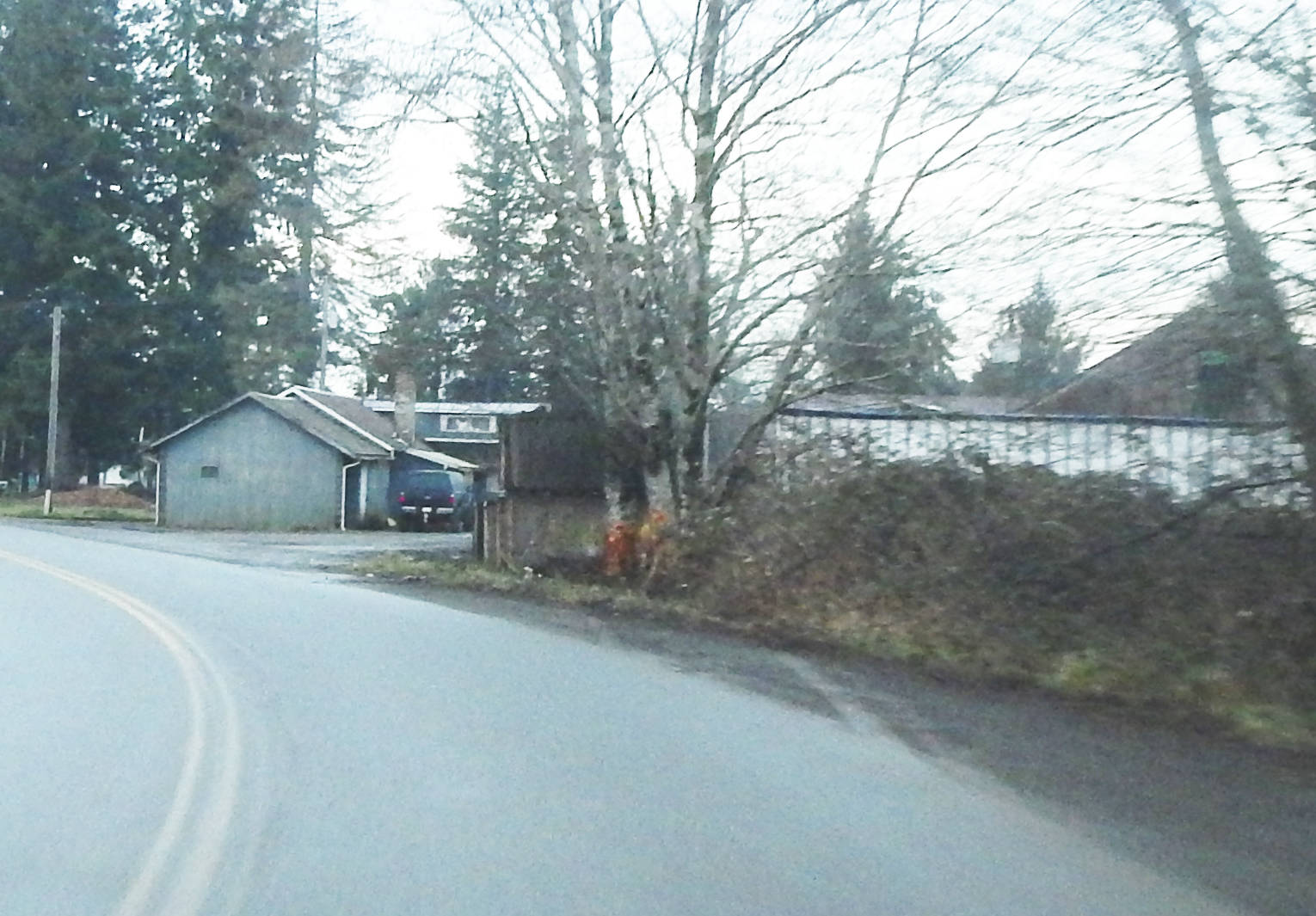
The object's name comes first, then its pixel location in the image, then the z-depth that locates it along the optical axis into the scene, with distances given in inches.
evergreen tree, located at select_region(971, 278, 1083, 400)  561.3
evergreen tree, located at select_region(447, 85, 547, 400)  1079.6
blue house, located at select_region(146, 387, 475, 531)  1985.7
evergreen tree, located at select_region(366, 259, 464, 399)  1226.0
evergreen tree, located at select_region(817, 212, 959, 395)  813.9
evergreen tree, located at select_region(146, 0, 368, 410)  2007.9
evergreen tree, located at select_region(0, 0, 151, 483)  2319.1
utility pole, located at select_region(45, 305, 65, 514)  2125.7
